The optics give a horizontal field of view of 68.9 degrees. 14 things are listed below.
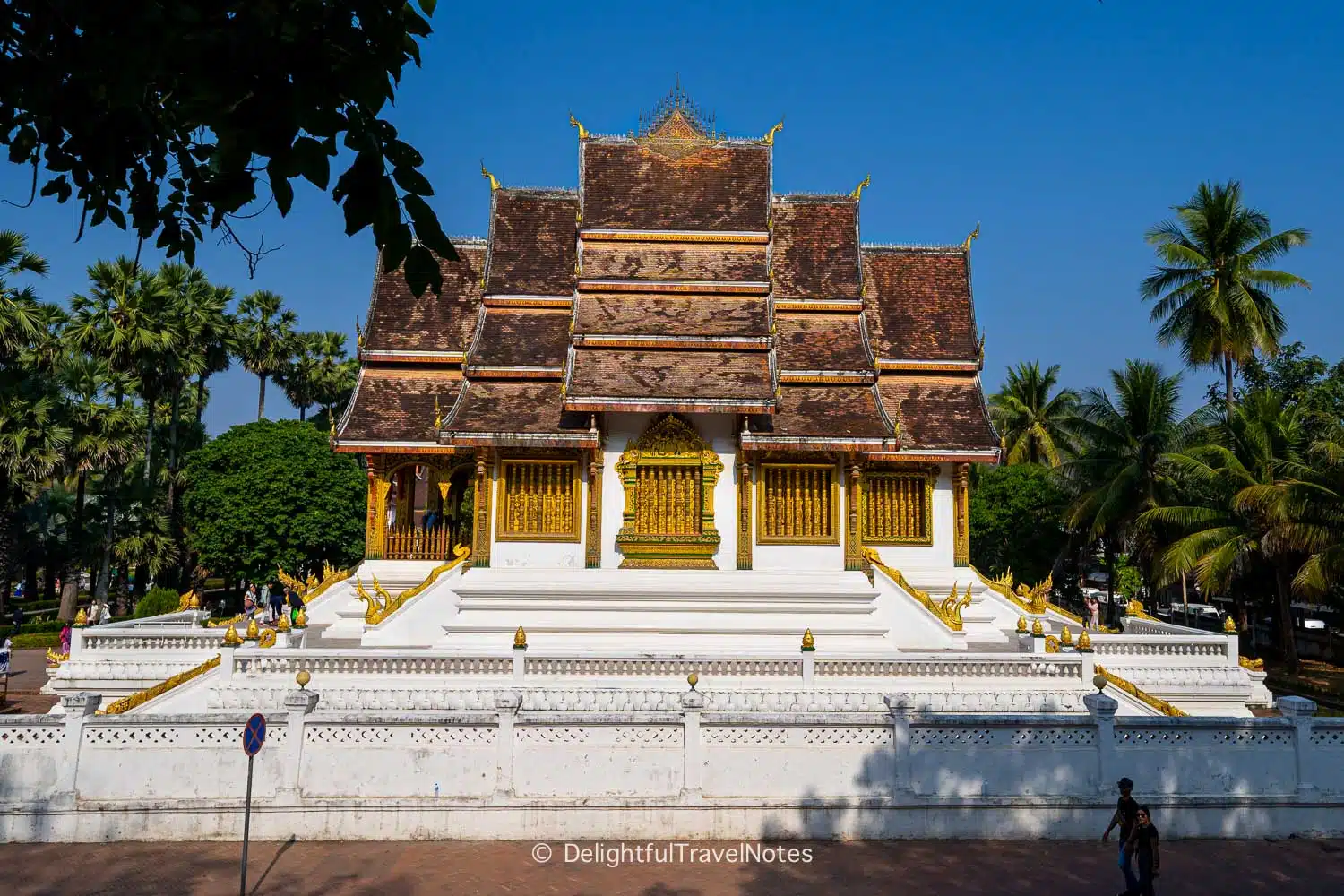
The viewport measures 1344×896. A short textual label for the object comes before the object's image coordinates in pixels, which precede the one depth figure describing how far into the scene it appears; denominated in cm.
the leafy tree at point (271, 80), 347
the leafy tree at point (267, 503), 3425
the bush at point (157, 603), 2684
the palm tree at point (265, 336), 4488
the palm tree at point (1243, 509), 2289
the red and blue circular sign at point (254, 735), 890
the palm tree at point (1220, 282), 3016
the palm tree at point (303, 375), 4669
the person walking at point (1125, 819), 842
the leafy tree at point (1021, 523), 3650
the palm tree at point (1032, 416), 4434
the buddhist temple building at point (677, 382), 1816
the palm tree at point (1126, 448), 2781
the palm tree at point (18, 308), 2300
